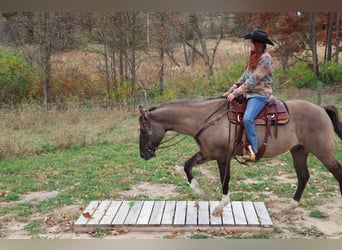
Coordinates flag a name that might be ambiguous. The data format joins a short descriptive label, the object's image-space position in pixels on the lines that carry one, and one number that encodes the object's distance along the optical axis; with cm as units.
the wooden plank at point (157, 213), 353
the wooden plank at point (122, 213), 354
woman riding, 331
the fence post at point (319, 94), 588
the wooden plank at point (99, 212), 355
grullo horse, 349
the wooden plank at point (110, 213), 355
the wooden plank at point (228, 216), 347
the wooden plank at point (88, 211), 353
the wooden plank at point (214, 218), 349
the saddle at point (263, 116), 346
